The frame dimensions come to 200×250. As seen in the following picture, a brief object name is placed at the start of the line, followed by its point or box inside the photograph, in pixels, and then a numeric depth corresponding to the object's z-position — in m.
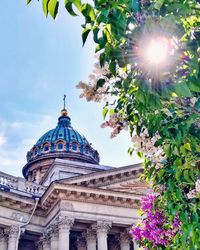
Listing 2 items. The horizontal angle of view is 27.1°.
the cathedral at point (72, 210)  22.83
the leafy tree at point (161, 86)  3.38
